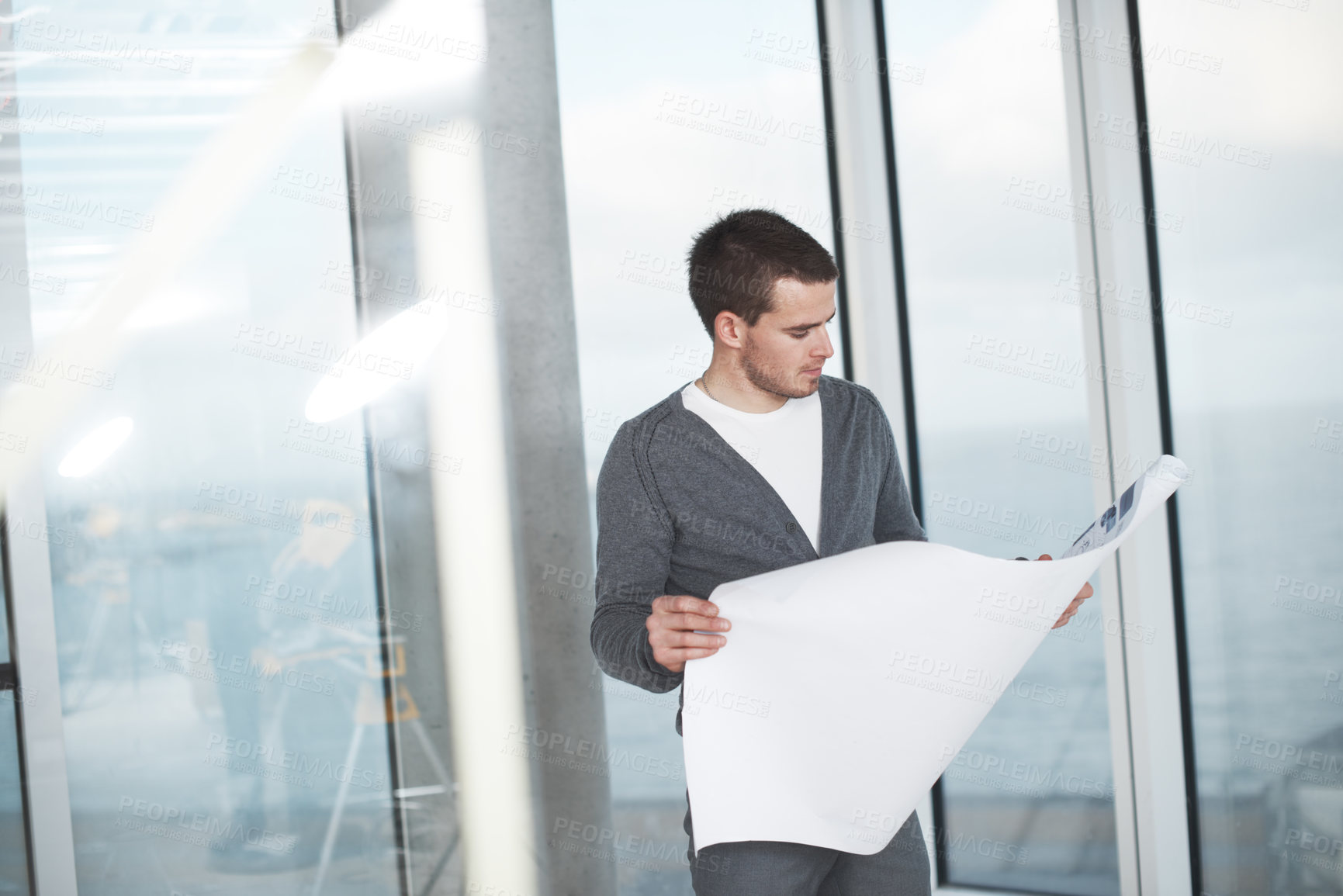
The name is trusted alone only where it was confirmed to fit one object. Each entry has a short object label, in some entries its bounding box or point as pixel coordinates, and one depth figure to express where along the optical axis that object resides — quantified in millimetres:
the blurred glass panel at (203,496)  2195
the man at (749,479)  1444
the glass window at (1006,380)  2451
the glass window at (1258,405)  1985
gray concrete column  2469
